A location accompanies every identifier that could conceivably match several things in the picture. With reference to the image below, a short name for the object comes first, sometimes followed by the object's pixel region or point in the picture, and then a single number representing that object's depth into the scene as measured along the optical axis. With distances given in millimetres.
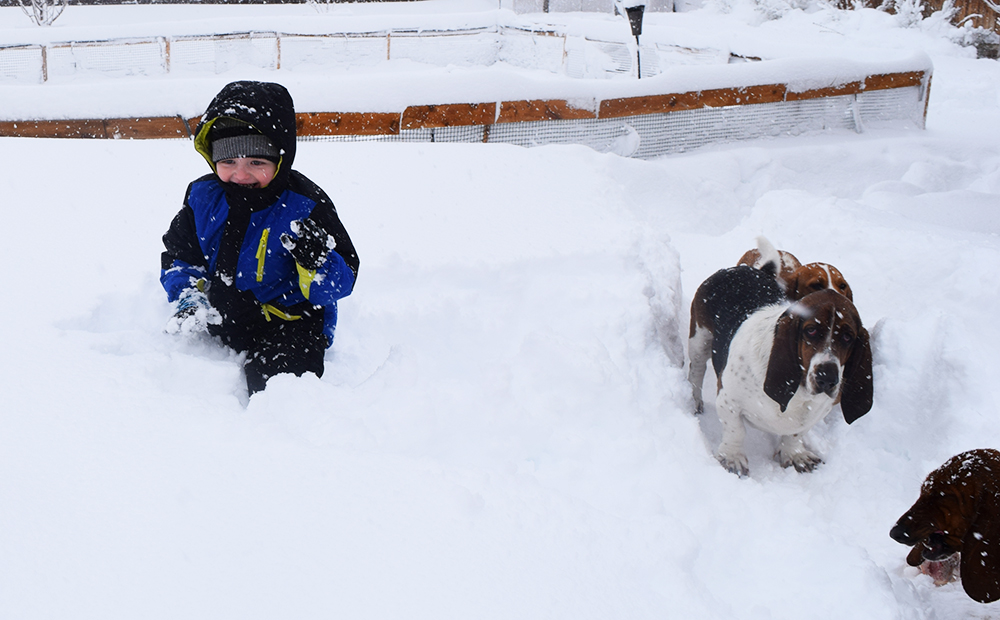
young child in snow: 2629
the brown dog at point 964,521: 2006
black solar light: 8883
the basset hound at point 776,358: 2658
